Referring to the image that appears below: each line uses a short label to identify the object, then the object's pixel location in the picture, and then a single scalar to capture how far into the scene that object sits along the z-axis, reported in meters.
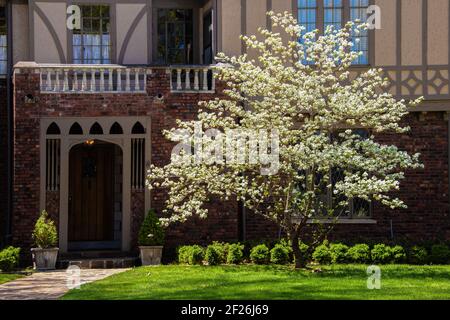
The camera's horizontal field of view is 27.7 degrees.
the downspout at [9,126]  23.09
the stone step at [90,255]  20.77
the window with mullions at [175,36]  24.03
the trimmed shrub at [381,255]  19.72
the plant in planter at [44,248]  20.08
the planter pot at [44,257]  20.09
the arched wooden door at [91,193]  23.06
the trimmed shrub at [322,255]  19.55
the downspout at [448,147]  21.91
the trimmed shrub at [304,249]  19.39
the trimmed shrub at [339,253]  19.61
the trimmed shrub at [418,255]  19.78
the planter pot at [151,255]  20.27
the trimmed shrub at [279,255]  19.36
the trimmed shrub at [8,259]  19.58
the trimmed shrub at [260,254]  19.53
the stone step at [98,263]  20.17
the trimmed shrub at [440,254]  19.73
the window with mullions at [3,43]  23.59
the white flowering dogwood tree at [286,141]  17.69
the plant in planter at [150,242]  20.27
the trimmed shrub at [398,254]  19.78
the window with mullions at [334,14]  21.88
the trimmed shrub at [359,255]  19.75
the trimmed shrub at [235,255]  19.67
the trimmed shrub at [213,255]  19.48
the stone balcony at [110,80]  21.00
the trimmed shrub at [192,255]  19.69
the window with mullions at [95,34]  23.11
